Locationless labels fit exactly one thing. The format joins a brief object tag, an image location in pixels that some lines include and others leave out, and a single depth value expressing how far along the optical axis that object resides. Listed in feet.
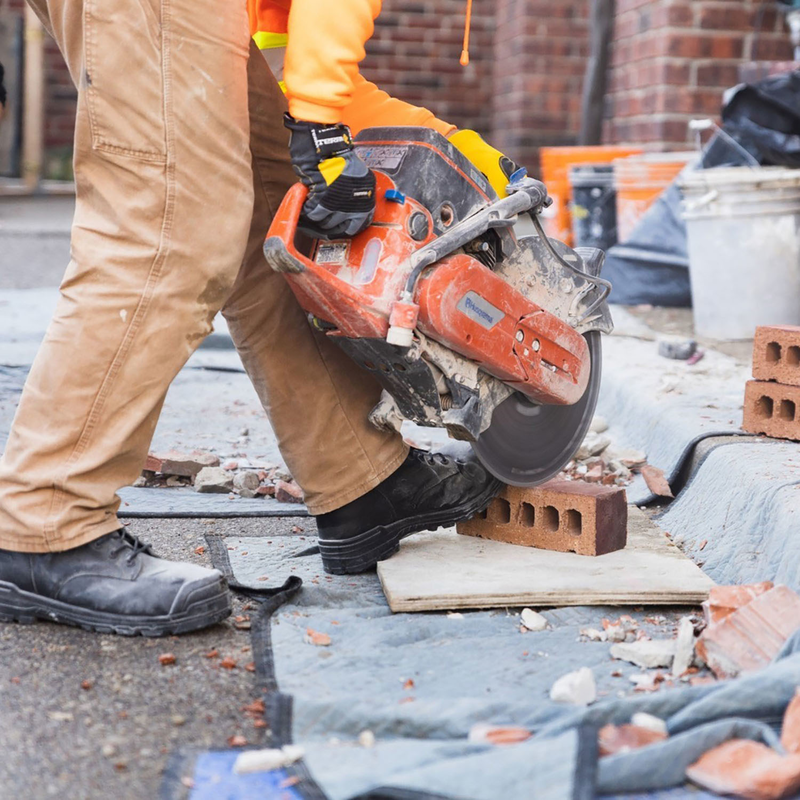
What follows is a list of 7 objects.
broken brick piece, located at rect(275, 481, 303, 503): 9.66
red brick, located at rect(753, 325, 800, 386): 8.74
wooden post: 30.60
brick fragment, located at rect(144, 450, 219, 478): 10.19
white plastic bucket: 14.05
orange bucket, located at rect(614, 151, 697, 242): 17.03
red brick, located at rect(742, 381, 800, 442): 8.89
